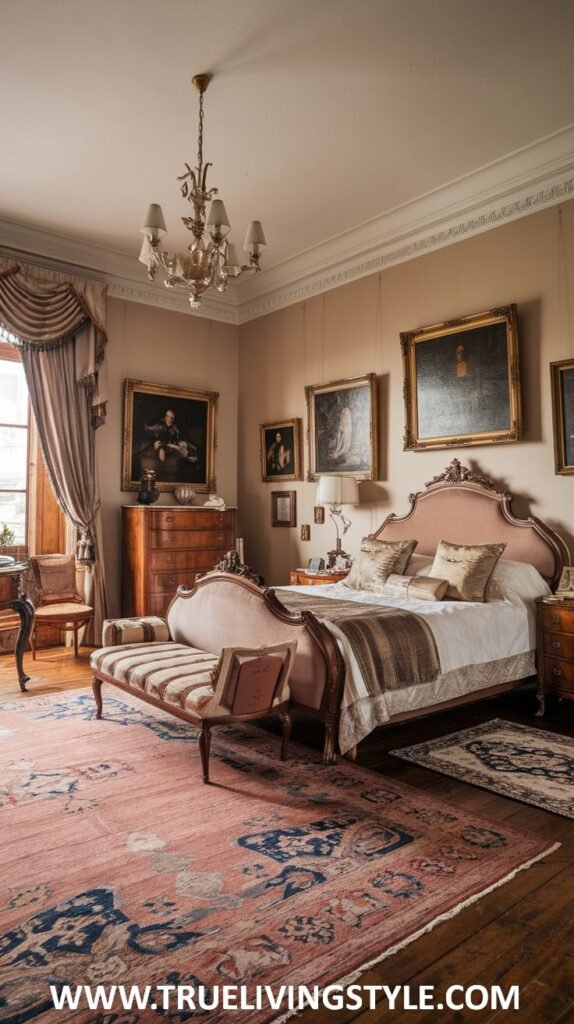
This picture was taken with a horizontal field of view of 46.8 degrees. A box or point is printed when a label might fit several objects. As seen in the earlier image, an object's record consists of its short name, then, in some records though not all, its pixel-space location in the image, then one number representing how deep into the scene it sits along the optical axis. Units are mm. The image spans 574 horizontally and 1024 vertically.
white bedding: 3400
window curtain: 6223
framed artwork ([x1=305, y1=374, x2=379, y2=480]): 6199
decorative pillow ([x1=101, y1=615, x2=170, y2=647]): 4336
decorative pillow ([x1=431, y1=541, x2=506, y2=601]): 4508
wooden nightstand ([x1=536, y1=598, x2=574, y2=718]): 4164
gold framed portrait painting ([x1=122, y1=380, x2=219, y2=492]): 6980
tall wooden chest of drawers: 6484
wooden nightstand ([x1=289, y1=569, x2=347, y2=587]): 5895
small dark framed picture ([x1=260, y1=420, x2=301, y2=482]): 7078
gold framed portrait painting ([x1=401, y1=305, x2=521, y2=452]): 5070
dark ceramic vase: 6855
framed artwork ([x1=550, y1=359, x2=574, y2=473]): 4676
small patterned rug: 3045
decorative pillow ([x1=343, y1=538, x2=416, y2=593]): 5090
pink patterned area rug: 1894
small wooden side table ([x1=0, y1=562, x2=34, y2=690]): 4757
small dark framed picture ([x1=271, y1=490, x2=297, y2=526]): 7125
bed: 3439
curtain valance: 6082
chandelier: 3859
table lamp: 5906
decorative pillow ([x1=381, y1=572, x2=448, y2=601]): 4562
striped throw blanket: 3465
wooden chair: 5891
